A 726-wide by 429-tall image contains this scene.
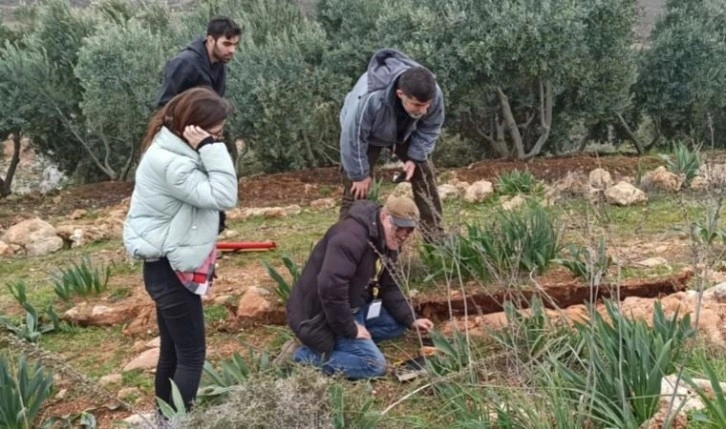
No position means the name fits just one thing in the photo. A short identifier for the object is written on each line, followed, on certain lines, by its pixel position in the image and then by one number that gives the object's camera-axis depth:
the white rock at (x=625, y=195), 7.00
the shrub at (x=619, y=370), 2.69
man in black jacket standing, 4.50
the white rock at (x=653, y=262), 4.77
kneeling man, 3.52
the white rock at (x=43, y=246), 7.03
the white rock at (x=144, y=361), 4.07
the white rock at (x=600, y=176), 7.17
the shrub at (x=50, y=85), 11.06
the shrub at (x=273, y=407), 2.65
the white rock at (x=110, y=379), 3.91
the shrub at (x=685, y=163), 7.20
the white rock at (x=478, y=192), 7.72
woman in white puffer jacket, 2.97
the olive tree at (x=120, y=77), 10.21
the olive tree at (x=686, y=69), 11.27
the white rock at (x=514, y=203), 6.54
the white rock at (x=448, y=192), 7.90
